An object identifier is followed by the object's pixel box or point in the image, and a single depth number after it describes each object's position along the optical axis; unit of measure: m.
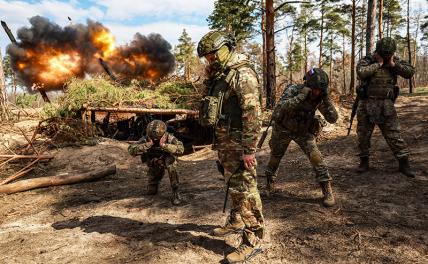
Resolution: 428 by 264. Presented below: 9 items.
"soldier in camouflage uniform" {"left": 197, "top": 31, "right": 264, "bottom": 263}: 3.51
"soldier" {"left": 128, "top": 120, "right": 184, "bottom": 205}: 5.64
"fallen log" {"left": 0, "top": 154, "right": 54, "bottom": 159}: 8.21
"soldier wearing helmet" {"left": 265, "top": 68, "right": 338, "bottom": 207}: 4.66
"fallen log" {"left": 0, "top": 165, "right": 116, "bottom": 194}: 6.97
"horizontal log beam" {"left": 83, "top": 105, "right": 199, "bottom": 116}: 10.97
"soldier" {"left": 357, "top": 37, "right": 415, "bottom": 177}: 5.64
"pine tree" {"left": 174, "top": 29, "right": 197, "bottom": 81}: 47.50
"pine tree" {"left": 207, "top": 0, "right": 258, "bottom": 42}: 24.35
